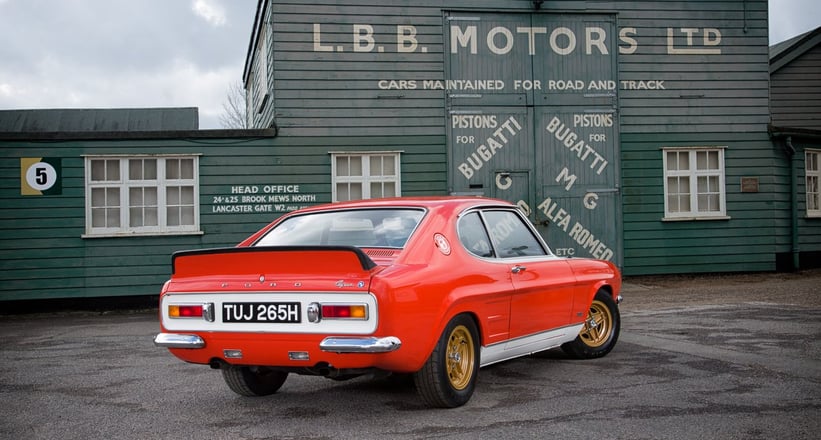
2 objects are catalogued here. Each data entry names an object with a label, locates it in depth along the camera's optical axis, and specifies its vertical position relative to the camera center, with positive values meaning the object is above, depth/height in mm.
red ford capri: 4863 -414
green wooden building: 14078 +1496
